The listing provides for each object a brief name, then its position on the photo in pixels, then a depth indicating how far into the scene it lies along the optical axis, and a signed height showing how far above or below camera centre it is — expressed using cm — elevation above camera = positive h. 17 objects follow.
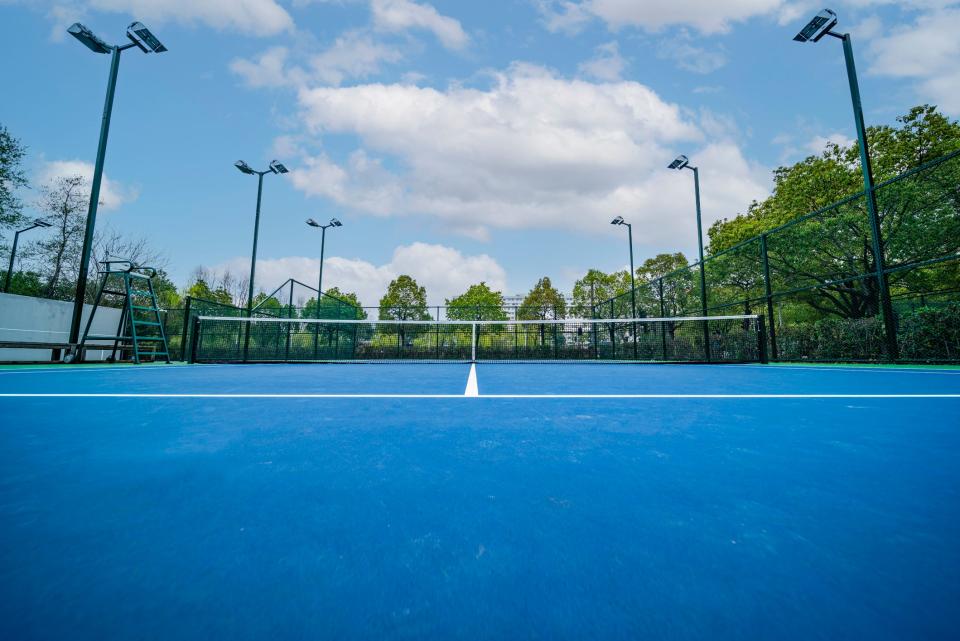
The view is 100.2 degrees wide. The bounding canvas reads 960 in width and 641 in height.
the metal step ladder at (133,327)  894 +62
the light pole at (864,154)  845 +459
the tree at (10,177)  1565 +685
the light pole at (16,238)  1747 +479
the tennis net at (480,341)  1402 +41
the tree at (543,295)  5175 +756
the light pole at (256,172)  1376 +628
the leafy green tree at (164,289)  2334 +374
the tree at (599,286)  4352 +739
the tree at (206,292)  3406 +494
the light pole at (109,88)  876 +605
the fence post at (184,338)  1107 +30
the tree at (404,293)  4338 +632
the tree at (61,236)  1867 +525
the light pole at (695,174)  1356 +634
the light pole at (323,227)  1892 +597
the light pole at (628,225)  1906 +612
